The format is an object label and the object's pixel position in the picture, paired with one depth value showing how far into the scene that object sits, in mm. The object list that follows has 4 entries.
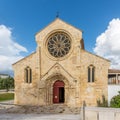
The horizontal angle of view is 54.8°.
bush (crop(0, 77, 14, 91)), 38162
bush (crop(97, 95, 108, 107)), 13163
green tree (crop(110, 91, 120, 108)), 11322
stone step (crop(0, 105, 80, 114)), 11440
